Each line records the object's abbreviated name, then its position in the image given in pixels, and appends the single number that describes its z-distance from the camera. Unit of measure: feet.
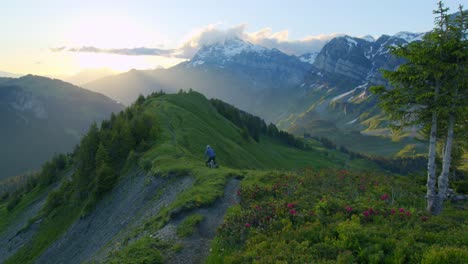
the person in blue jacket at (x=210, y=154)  134.10
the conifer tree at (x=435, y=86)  82.43
